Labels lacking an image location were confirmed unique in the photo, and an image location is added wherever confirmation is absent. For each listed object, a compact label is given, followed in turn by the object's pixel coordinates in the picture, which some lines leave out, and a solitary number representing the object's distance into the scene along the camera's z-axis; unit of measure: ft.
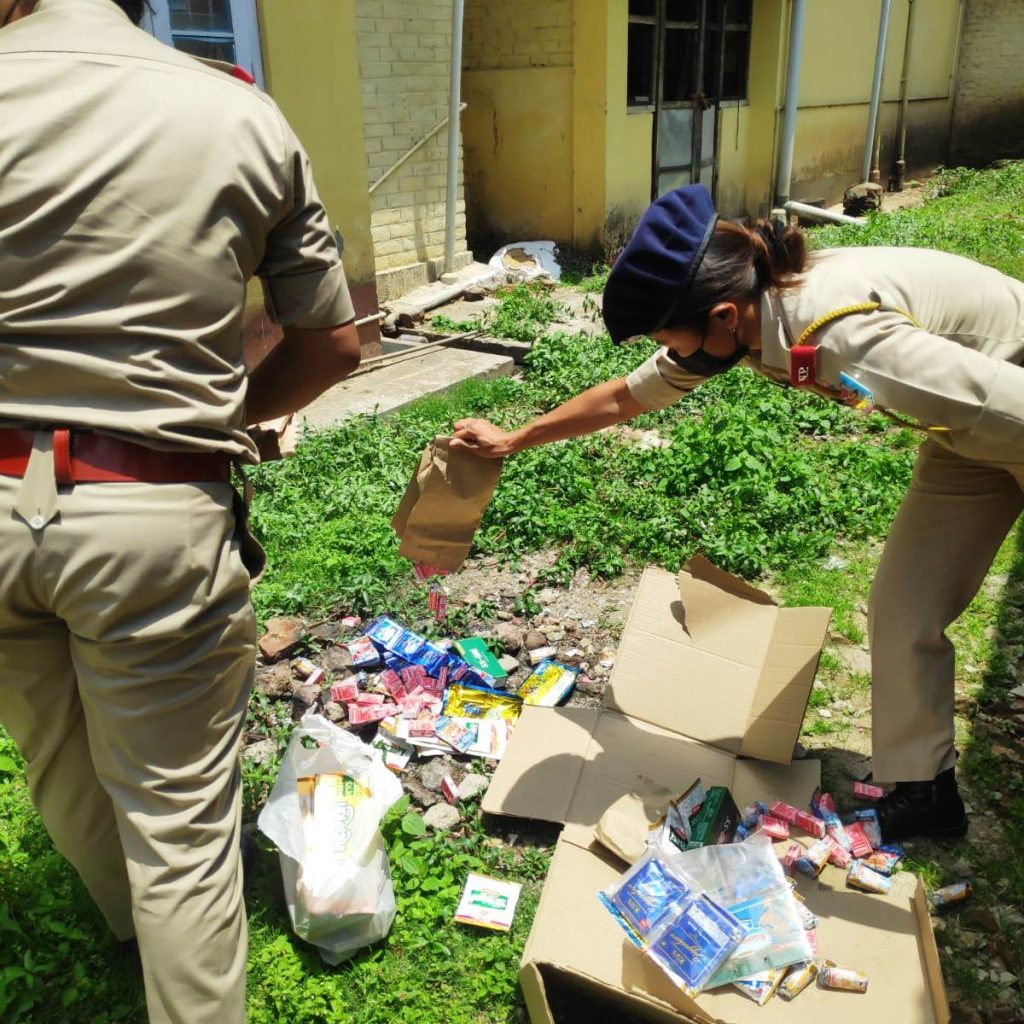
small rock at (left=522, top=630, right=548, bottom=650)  11.78
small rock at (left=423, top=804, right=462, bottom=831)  9.04
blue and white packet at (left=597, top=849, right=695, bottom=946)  7.05
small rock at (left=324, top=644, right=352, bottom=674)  11.38
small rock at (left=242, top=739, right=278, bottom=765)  9.88
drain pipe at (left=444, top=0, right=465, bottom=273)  27.20
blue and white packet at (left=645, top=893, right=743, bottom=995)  6.68
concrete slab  19.75
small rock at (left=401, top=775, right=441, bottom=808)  9.37
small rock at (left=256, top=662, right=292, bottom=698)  11.01
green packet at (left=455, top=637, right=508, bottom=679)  11.11
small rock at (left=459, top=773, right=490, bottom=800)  9.37
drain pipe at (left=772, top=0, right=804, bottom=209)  39.22
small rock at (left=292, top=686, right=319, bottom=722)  10.75
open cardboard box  6.72
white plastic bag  7.53
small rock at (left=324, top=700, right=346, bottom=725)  10.52
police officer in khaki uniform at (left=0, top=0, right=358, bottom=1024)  5.11
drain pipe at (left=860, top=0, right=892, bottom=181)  44.42
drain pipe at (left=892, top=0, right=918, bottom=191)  50.72
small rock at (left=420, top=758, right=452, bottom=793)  9.53
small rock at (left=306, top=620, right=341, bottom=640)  12.05
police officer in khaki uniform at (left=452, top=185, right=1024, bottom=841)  6.56
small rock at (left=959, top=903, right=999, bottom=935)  7.97
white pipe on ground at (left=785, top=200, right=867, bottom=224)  38.95
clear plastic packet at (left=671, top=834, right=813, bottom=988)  6.86
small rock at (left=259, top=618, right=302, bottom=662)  11.53
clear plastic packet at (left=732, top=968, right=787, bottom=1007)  6.73
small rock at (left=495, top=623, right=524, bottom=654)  11.73
